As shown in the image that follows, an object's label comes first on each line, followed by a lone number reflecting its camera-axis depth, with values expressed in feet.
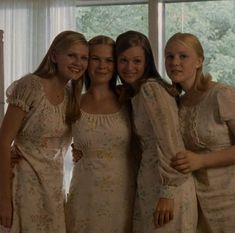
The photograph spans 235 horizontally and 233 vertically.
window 11.91
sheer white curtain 12.13
